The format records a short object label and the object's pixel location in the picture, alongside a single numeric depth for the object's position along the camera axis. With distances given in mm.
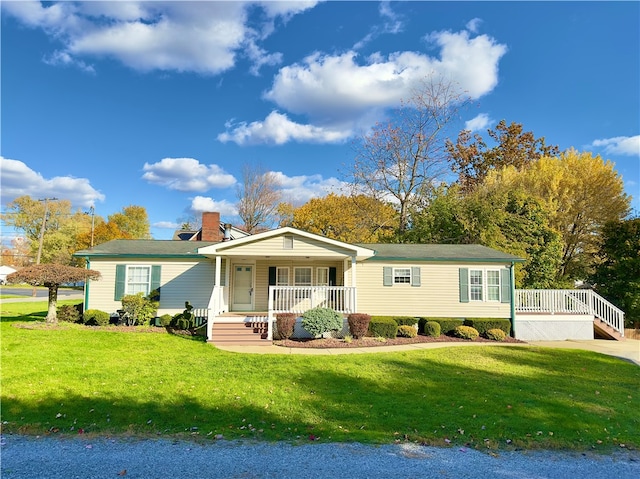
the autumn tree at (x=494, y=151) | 30625
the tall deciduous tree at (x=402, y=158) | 27234
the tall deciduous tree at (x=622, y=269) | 16422
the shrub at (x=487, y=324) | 14453
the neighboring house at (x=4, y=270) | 50394
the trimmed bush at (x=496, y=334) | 13906
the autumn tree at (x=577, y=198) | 22031
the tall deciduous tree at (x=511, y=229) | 20344
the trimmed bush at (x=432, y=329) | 14008
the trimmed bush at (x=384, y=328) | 13340
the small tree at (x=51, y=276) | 12328
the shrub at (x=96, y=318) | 13750
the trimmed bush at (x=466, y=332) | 13844
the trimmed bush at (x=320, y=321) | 12438
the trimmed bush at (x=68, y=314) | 13984
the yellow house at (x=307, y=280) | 14719
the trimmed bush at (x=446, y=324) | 14406
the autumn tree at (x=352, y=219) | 29000
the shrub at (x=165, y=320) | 14094
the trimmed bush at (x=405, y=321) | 14148
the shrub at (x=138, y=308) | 13797
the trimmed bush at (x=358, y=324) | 12766
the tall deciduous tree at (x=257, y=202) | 38875
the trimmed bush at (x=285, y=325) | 12539
